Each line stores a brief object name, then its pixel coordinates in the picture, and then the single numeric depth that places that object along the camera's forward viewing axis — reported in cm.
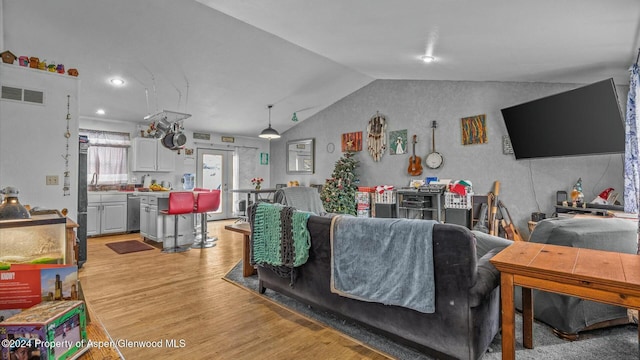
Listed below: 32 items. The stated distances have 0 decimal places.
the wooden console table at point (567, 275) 131
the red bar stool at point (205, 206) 494
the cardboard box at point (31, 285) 88
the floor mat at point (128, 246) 480
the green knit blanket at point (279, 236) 244
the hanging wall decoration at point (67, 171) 329
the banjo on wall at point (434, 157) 570
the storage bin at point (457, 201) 521
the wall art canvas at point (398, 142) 621
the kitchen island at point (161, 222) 503
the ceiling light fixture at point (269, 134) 637
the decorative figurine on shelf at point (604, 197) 388
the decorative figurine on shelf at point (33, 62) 306
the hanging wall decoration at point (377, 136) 654
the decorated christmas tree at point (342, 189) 659
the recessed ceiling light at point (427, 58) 413
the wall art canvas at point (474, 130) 520
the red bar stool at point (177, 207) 466
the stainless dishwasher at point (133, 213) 628
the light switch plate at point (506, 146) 495
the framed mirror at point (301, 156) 797
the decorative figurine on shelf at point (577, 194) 406
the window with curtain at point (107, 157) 619
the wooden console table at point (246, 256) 351
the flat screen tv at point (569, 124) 324
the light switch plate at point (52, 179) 322
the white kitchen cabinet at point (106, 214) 582
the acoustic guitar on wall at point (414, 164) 597
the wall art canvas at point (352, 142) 698
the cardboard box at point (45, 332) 78
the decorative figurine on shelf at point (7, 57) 289
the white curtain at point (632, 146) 265
